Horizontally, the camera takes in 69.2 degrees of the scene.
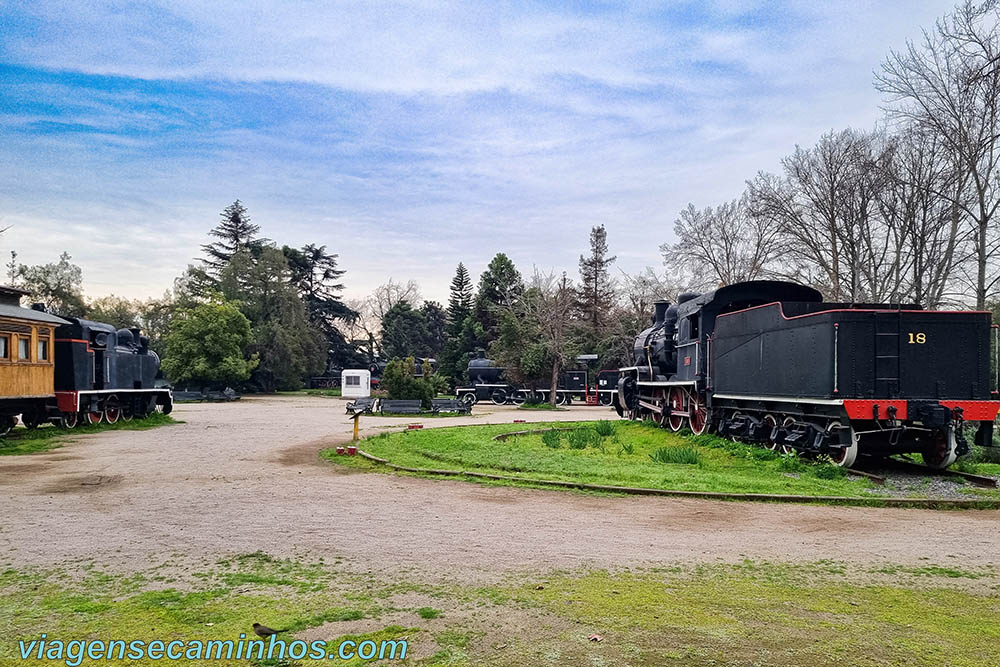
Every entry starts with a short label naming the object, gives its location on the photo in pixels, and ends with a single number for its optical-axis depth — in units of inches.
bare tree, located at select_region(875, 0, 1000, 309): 789.2
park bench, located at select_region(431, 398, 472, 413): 1318.9
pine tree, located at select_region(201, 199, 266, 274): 2871.6
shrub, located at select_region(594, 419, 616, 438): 754.2
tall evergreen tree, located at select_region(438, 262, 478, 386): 2394.2
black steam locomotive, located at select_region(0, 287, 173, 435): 781.9
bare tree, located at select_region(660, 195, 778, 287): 1608.0
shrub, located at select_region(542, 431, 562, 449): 653.9
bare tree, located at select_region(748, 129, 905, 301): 1086.4
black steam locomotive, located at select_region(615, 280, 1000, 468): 478.9
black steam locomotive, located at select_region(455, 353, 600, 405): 1795.0
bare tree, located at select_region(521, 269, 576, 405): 1641.2
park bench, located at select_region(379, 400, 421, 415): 1253.7
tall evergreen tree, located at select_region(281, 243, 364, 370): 2866.6
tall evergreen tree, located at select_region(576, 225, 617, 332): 2598.4
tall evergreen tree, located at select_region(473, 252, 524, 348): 2452.9
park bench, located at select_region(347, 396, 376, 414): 1255.5
